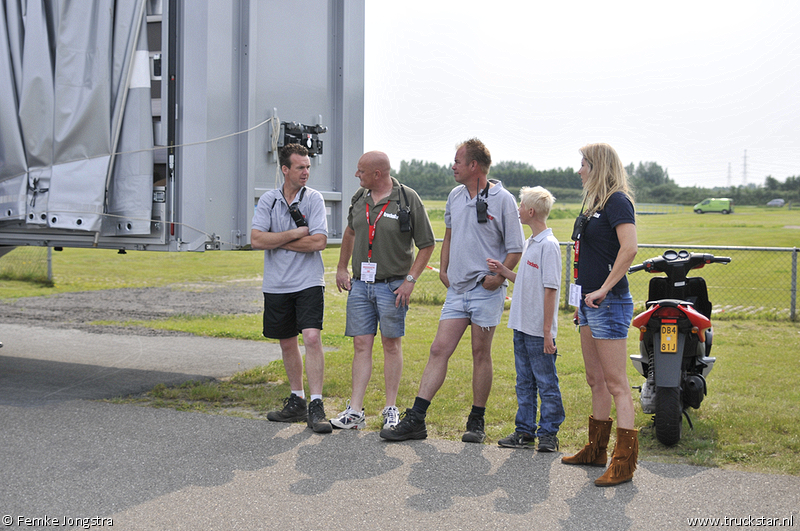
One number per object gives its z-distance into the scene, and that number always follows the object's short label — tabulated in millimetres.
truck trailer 5613
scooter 4523
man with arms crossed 5191
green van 64438
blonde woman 3910
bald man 5020
